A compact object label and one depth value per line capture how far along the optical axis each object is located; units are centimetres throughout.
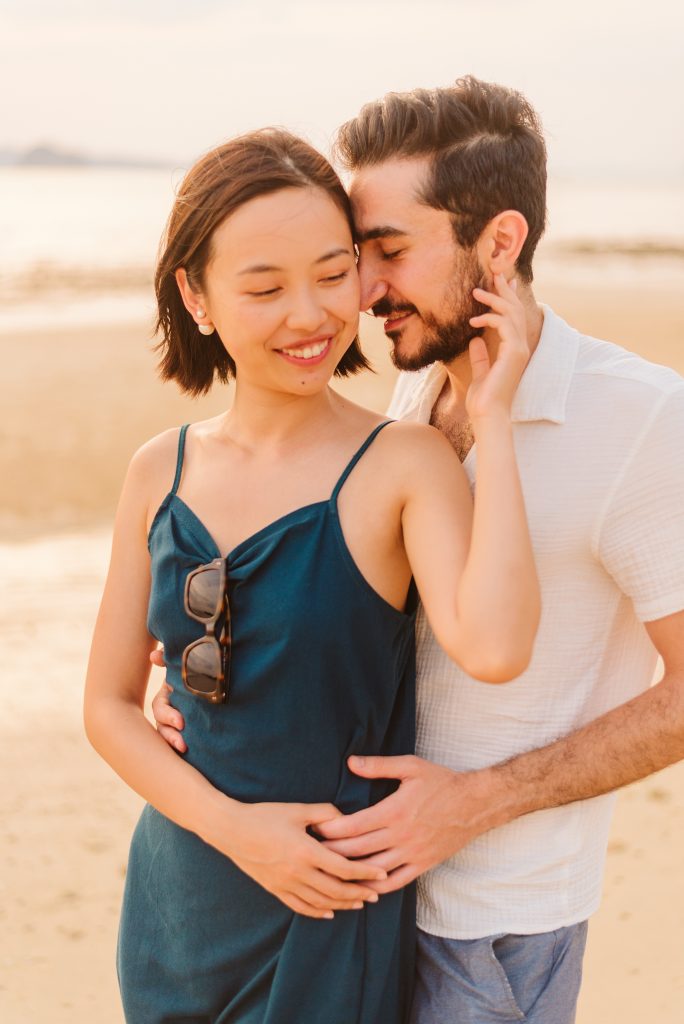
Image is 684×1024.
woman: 203
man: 213
